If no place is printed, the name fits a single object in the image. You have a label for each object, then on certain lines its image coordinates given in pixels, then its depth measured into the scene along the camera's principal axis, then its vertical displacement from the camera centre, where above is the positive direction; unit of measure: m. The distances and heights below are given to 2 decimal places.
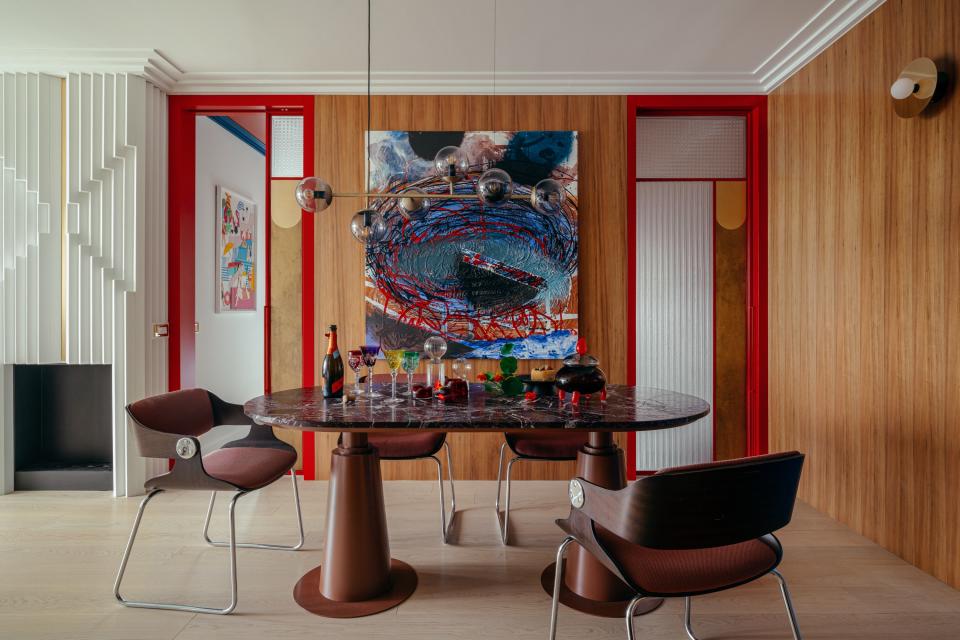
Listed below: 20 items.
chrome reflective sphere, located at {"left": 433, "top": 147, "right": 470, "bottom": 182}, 2.34 +0.68
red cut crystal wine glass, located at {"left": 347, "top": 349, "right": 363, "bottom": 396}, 2.32 -0.18
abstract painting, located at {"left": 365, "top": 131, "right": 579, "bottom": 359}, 3.62 +0.42
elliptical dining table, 2.05 -0.72
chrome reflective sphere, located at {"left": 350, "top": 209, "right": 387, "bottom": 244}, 2.57 +0.46
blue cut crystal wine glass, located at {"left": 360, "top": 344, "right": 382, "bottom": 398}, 2.33 -0.15
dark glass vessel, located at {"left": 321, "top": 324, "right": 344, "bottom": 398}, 2.31 -0.23
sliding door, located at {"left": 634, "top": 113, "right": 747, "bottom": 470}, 3.81 +0.43
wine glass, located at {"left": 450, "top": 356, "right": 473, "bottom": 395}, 2.51 -0.24
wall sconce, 2.28 +1.00
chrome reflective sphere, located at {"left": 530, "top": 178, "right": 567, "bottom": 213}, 2.46 +0.57
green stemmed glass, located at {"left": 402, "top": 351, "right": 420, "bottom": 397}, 2.32 -0.18
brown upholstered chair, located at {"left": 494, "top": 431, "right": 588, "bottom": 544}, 2.74 -0.66
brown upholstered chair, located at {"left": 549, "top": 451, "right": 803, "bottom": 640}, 1.27 -0.49
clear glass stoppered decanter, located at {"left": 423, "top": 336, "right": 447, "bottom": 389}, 2.49 -0.15
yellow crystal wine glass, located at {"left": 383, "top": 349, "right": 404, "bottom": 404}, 2.34 -0.19
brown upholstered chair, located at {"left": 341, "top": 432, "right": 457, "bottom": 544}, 2.73 -0.66
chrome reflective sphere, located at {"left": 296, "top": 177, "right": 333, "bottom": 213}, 2.39 +0.56
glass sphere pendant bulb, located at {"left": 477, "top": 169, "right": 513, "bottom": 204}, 2.32 +0.57
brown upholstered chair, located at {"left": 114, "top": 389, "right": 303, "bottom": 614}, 2.08 -0.58
